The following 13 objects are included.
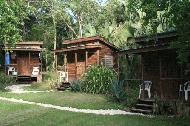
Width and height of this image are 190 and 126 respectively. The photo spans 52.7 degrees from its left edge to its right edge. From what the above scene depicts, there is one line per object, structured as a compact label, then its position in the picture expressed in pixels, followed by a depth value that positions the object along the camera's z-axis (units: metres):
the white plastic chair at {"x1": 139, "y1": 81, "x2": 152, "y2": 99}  11.08
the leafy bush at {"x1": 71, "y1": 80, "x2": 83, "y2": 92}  14.66
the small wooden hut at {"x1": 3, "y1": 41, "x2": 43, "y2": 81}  19.68
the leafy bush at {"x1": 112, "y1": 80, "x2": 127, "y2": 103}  11.23
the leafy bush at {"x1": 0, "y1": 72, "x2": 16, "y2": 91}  17.88
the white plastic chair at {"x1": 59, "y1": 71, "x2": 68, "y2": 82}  16.82
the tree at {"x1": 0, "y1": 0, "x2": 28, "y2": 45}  10.23
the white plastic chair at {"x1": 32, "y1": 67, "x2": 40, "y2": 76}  20.00
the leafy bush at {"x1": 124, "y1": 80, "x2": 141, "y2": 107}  10.67
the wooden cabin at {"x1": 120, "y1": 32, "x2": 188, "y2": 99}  10.29
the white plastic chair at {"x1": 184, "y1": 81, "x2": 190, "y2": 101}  9.71
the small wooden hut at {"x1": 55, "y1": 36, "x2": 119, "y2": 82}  16.39
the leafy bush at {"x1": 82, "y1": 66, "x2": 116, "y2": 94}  13.76
